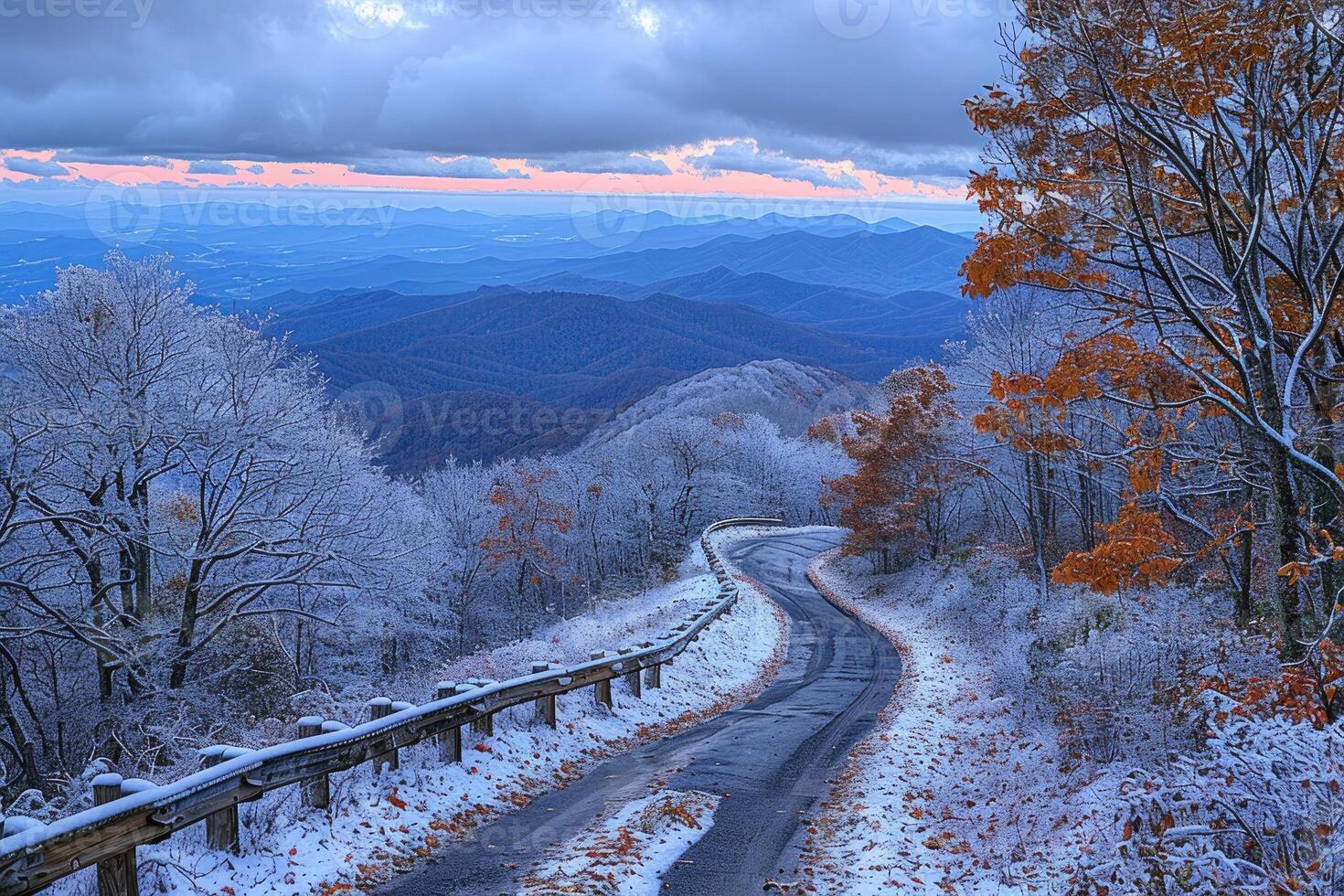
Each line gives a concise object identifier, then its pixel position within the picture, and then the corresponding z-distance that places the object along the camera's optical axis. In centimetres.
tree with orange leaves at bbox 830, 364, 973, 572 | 3156
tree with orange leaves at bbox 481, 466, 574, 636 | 6081
